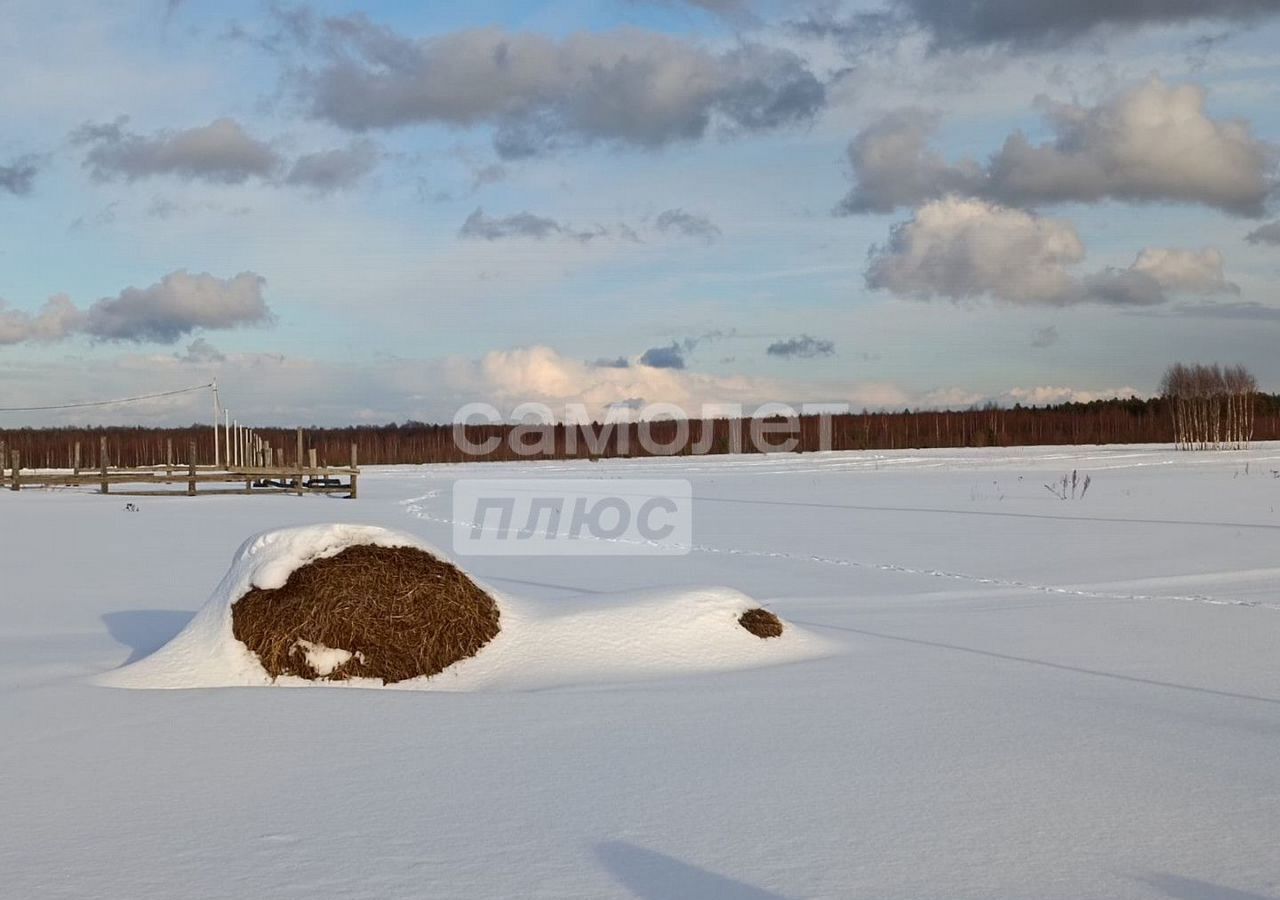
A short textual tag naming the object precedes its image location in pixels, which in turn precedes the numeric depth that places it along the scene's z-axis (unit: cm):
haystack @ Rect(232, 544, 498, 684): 759
